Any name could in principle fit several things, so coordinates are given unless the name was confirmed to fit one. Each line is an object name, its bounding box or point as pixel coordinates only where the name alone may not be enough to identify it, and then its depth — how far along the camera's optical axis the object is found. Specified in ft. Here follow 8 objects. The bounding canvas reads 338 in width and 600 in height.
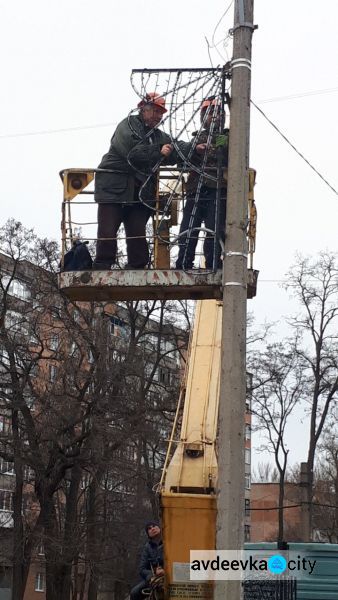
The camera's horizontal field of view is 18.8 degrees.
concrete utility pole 26.55
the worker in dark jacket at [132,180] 35.81
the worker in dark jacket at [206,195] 34.32
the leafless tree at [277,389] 135.54
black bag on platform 35.14
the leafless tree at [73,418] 111.55
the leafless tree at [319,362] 136.46
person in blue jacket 37.05
